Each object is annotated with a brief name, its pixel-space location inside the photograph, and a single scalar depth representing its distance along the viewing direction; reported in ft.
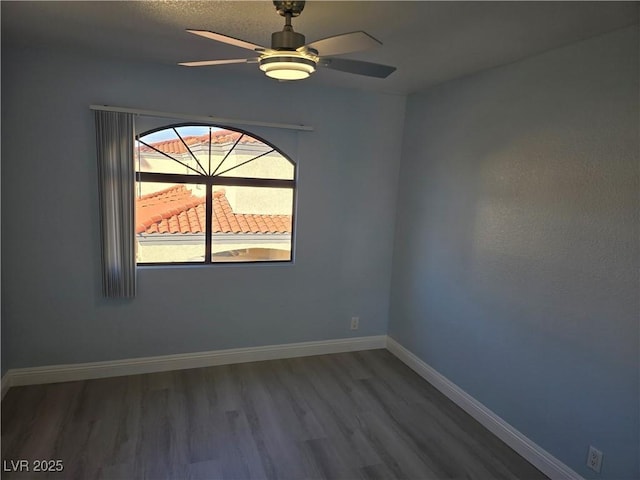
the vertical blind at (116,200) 9.55
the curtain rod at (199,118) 9.46
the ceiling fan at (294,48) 5.18
